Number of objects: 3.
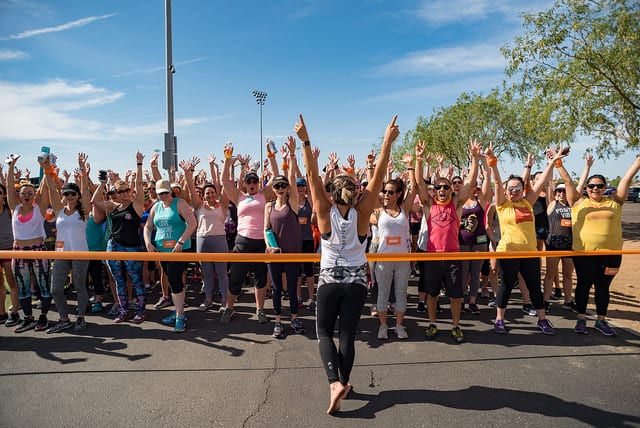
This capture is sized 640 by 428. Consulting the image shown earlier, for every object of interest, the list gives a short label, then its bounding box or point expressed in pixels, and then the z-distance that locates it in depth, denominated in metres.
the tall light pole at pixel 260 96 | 51.81
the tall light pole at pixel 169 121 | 10.35
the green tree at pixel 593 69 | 11.92
